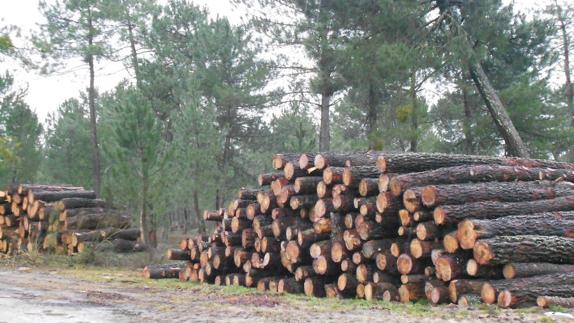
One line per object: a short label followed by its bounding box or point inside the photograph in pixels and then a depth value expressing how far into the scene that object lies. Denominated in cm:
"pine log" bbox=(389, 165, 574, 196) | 793
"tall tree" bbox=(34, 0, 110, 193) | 2555
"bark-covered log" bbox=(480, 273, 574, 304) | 643
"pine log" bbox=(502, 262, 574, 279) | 664
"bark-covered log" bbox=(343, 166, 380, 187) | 857
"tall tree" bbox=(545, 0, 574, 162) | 2612
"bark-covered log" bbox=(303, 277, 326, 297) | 879
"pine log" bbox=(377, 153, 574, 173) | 828
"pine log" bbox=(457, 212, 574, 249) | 690
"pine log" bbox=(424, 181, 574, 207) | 748
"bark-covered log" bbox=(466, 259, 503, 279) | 685
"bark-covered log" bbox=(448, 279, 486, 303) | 678
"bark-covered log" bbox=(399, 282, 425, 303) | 746
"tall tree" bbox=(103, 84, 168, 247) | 1470
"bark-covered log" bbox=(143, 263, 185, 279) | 1174
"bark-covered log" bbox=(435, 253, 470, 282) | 704
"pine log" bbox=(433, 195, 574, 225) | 726
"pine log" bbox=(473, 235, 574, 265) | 667
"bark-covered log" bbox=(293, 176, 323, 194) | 930
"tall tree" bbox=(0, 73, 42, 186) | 2523
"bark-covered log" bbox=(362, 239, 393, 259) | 807
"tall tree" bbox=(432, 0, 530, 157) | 1808
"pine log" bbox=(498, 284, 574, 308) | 625
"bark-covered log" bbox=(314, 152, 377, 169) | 907
